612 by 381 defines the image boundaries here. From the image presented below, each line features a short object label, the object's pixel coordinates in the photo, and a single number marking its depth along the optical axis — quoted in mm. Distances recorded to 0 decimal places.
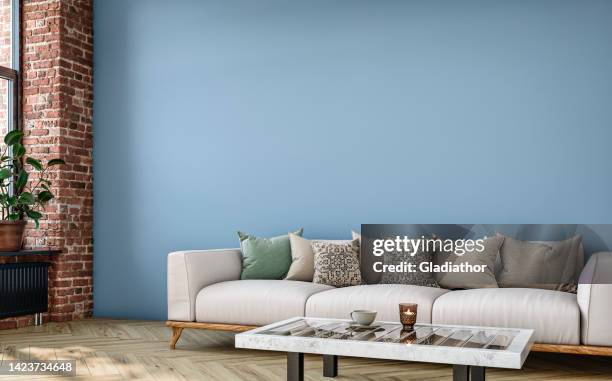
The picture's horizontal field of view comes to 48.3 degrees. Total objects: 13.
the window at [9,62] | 6020
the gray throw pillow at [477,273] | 4484
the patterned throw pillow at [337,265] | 4766
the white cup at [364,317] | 3395
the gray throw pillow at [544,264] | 4367
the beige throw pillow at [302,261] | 4941
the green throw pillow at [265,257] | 4988
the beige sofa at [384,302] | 3758
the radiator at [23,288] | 5496
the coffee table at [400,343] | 2775
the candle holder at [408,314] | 3285
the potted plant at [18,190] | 5512
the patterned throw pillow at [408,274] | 4604
